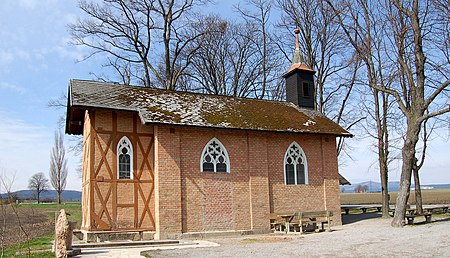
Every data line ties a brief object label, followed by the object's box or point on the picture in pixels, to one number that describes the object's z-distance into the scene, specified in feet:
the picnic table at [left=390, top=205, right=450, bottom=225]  59.77
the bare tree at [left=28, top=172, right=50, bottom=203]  280.84
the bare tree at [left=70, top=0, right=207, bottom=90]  94.38
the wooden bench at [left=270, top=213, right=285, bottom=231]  63.77
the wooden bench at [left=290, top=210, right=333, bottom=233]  60.23
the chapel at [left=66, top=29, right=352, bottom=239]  56.59
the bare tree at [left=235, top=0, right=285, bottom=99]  112.27
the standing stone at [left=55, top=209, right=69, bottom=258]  38.27
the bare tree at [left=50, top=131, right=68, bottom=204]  188.75
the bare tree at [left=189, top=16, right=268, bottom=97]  115.24
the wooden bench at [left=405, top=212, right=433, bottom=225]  59.77
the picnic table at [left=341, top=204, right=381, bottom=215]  93.31
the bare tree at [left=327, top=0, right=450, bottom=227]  59.31
